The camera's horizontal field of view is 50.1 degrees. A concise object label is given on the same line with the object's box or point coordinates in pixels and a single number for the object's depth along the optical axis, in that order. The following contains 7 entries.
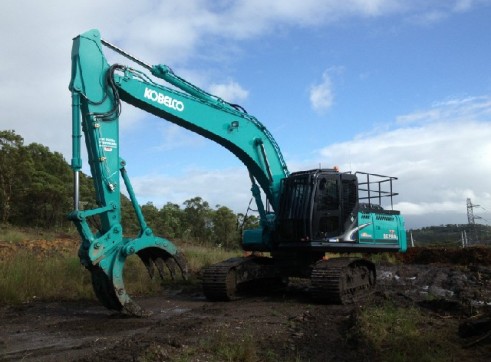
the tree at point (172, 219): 38.94
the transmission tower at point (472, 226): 34.27
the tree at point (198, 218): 39.47
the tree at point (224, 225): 37.34
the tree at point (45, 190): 33.97
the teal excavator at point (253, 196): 8.81
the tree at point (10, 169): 31.88
